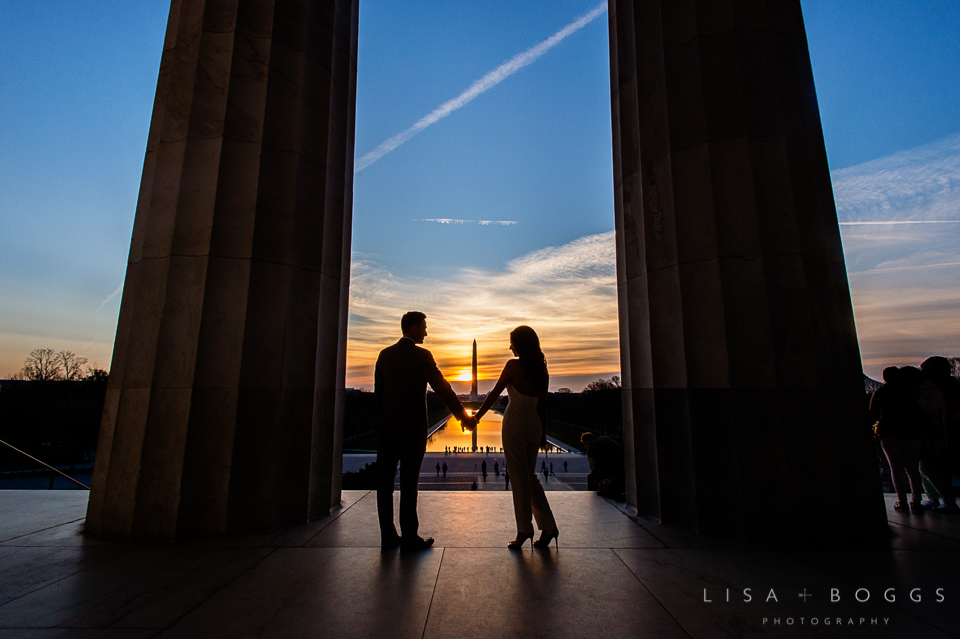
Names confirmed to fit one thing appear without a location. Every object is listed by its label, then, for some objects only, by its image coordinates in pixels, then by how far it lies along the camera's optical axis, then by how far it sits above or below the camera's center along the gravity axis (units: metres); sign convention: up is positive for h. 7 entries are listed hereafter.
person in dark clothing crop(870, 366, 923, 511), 7.12 -0.42
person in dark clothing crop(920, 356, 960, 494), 7.45 +0.08
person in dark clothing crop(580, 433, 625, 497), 8.42 -1.05
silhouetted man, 5.37 -0.20
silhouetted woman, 5.43 -0.25
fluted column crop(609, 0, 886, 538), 6.05 +1.61
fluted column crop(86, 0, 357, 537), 6.15 +1.62
